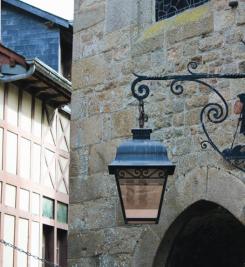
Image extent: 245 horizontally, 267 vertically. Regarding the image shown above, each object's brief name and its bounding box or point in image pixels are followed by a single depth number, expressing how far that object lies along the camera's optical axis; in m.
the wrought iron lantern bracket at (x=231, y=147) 5.61
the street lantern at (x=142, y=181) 4.37
